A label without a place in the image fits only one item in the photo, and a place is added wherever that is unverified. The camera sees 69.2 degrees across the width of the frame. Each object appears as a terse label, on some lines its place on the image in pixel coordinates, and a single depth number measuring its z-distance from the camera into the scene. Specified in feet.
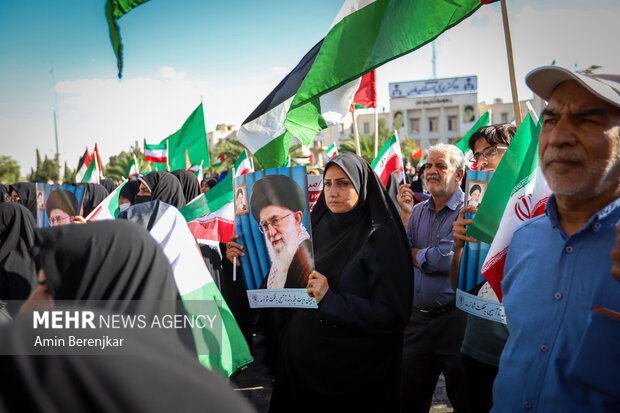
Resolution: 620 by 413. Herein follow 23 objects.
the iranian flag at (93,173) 25.62
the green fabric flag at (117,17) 9.83
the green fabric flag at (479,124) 16.65
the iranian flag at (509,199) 6.33
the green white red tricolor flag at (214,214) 10.89
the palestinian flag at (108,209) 12.28
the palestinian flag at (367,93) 16.04
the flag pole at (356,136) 10.64
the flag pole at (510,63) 6.78
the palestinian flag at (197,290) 6.33
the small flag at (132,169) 32.34
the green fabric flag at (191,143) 23.50
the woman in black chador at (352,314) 7.80
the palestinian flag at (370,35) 7.79
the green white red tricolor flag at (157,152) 31.48
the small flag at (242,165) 19.61
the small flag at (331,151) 26.81
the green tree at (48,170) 109.99
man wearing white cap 4.15
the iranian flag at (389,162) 17.58
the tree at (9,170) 111.24
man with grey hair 8.84
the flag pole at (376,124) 17.08
